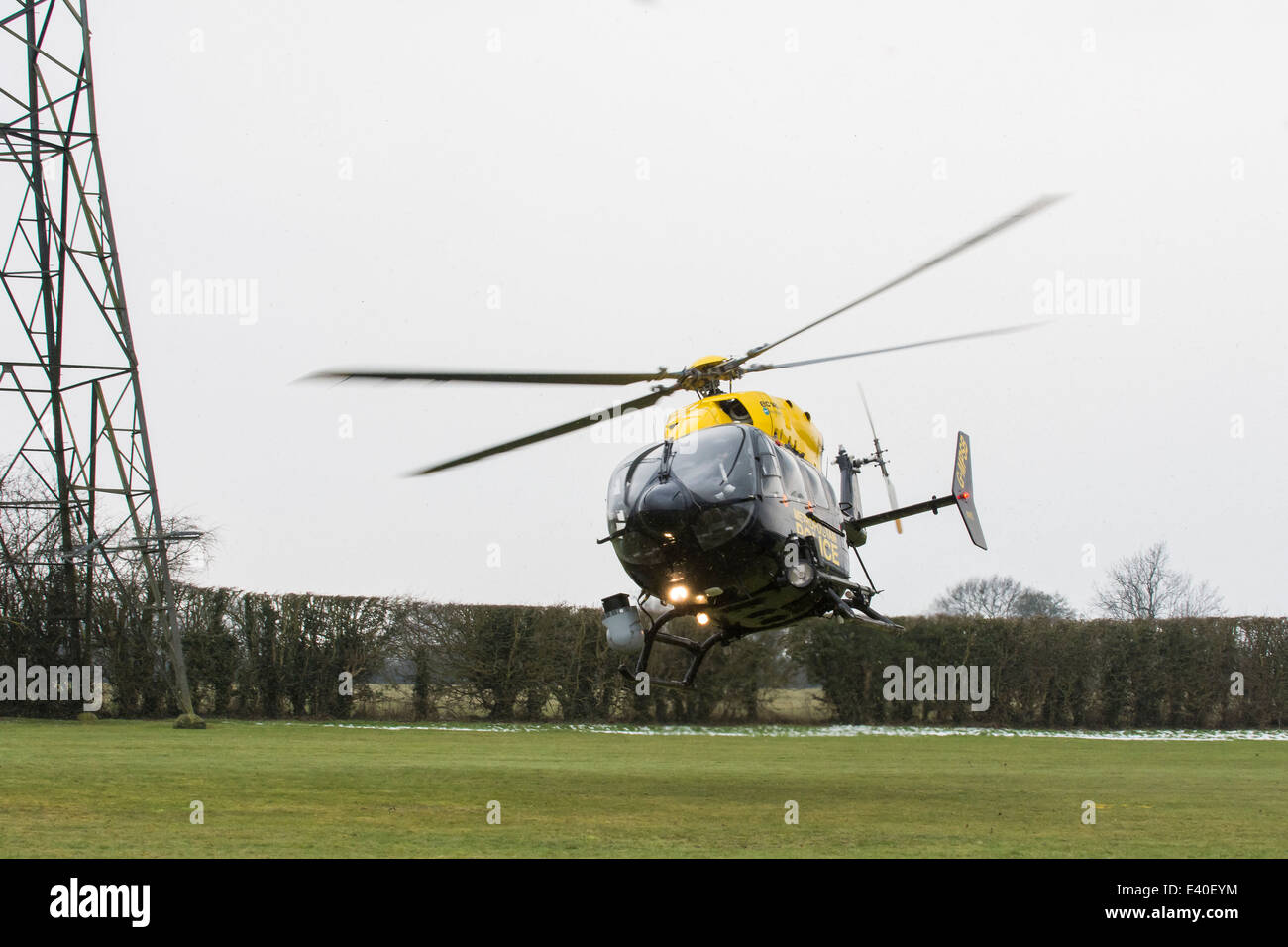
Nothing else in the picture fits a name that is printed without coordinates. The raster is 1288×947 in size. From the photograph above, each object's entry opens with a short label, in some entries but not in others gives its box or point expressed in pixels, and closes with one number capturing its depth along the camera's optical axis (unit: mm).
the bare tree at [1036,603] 65750
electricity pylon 28594
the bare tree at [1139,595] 58156
